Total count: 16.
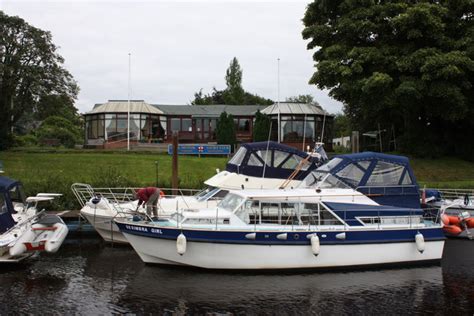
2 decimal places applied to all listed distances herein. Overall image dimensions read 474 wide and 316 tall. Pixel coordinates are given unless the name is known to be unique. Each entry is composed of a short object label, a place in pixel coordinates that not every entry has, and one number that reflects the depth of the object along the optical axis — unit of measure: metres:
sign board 37.07
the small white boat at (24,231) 14.88
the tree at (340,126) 82.73
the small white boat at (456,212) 17.77
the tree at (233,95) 75.12
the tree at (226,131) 40.75
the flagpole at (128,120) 40.03
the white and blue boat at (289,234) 14.11
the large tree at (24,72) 39.03
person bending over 15.80
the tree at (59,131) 54.16
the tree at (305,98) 89.11
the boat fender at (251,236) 13.93
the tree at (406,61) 29.75
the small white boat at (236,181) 18.33
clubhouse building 43.44
